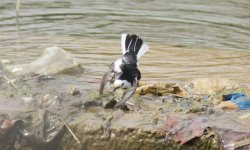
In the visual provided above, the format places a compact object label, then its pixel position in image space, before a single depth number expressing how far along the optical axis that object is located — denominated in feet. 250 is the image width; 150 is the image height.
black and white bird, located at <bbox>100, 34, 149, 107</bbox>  26.71
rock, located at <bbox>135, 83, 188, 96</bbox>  28.28
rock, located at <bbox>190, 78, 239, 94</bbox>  30.40
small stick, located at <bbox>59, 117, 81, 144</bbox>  24.64
